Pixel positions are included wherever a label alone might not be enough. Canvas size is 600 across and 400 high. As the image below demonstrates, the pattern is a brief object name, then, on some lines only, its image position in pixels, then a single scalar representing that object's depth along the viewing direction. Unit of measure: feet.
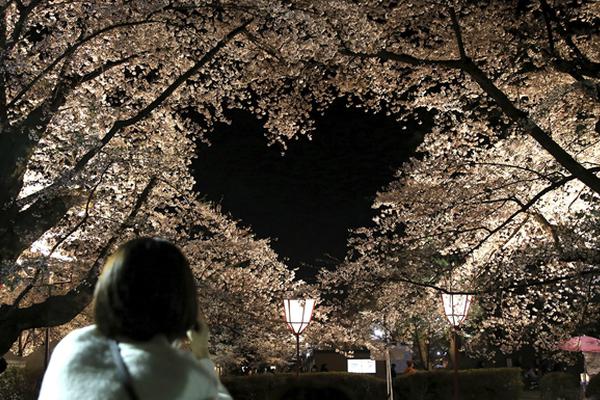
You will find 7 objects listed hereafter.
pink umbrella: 50.07
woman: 4.73
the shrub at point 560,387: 55.35
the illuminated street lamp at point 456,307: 38.50
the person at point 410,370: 54.51
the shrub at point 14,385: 54.54
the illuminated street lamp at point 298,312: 38.55
